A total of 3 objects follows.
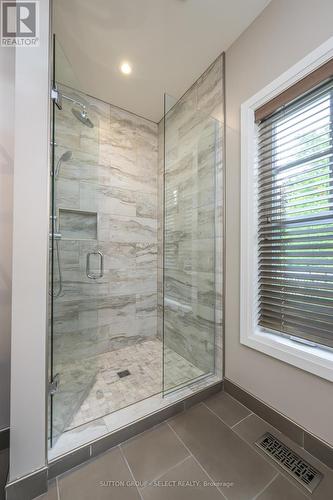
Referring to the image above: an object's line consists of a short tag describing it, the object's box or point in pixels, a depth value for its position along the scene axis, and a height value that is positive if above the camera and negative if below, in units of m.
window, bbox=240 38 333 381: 1.16 +0.22
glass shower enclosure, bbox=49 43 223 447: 1.39 -0.03
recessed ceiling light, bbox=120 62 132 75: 1.81 +1.65
